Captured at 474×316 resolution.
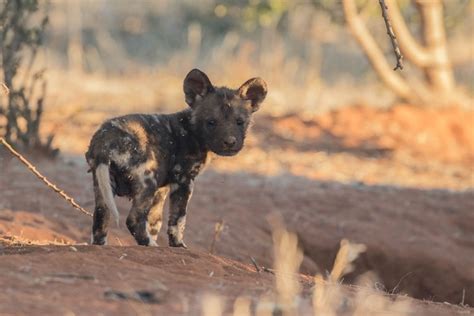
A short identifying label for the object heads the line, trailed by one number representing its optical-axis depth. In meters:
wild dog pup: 11.80
